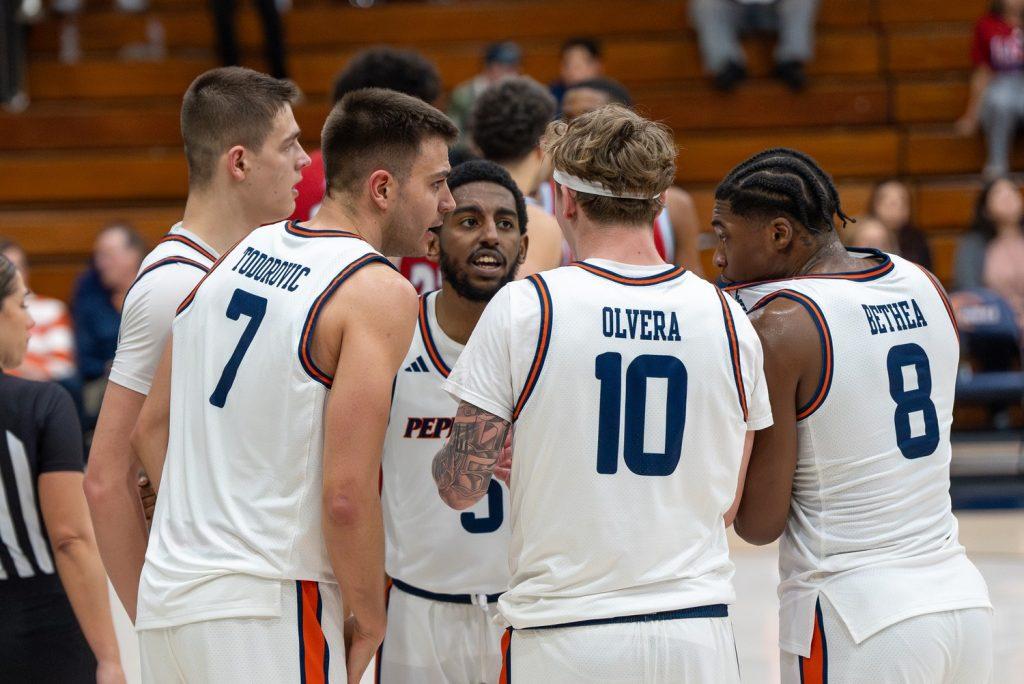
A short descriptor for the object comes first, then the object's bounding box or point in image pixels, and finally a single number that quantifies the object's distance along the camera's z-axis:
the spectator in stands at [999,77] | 20.11
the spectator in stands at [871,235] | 16.67
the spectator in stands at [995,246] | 17.97
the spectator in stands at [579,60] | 19.30
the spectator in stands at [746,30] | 20.87
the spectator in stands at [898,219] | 18.11
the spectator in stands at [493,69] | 17.34
